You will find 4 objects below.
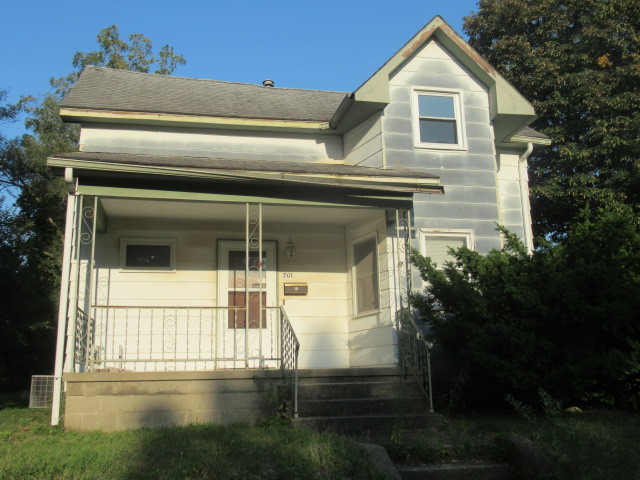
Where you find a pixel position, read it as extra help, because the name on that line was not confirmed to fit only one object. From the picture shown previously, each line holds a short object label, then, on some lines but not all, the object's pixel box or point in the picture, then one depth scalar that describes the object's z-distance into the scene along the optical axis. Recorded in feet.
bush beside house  23.52
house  28.04
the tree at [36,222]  55.16
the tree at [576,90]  58.59
